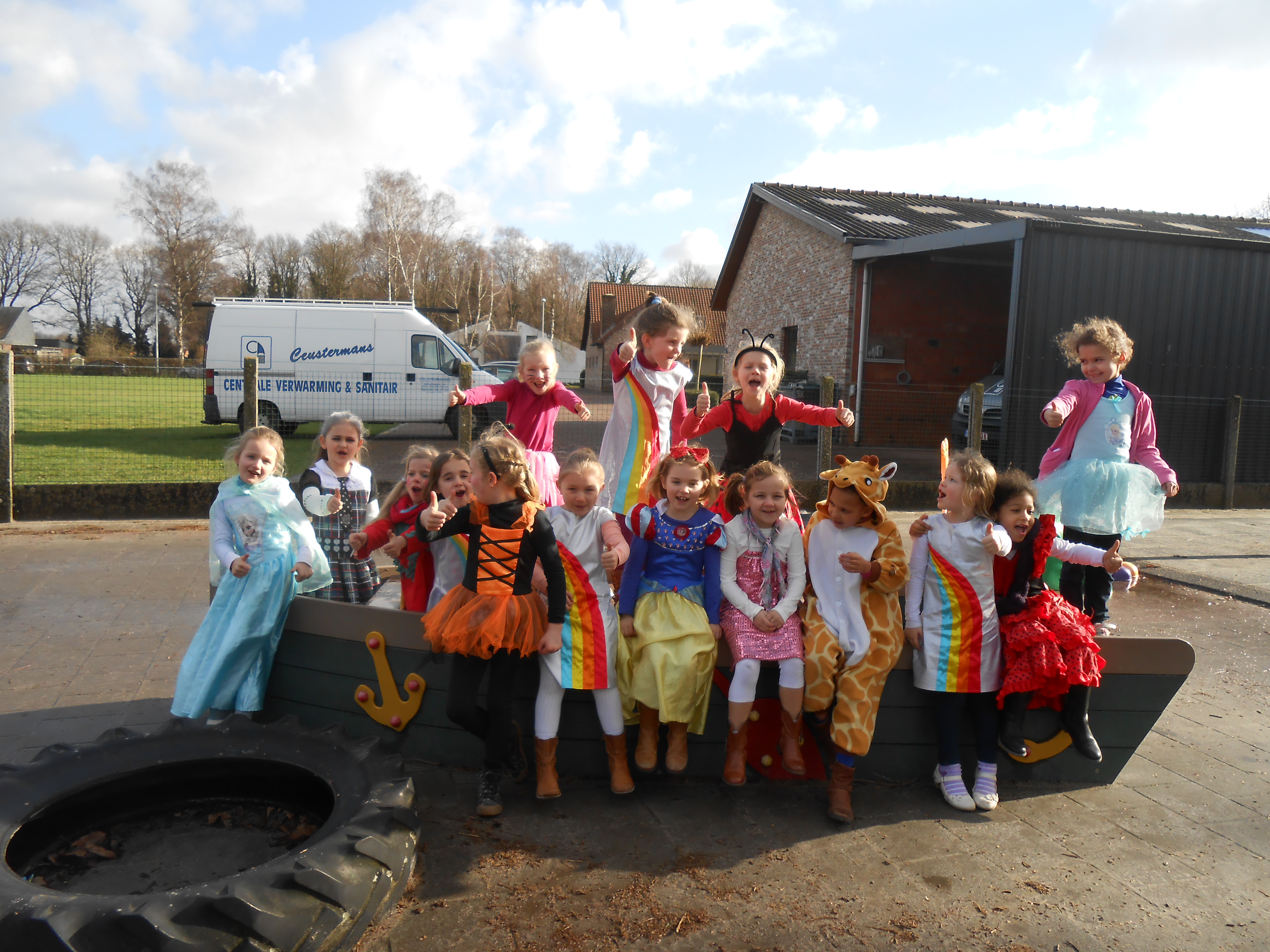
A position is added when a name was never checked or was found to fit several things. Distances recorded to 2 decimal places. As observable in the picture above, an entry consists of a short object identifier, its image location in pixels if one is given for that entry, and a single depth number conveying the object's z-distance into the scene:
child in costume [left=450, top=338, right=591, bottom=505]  4.21
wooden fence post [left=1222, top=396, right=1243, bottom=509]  11.24
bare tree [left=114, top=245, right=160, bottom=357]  61.00
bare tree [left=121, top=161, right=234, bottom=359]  46.34
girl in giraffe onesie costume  2.98
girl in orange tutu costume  2.91
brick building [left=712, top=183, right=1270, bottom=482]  11.35
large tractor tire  1.83
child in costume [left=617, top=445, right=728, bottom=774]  2.94
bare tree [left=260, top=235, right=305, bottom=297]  51.12
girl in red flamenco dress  3.02
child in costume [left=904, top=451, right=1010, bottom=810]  3.04
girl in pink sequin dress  2.99
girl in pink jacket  4.42
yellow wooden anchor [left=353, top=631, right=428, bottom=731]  3.08
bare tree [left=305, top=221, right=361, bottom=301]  40.94
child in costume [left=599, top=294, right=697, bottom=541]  4.05
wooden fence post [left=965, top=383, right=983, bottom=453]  9.35
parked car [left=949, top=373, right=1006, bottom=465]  11.14
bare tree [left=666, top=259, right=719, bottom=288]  61.41
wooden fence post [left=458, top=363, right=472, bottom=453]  8.72
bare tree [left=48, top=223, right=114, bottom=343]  61.78
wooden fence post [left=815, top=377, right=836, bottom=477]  9.35
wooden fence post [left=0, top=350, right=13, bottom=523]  7.95
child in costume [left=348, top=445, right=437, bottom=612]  3.42
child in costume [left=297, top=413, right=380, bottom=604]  3.94
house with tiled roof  41.03
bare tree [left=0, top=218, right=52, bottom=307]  60.81
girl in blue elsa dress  3.27
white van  14.52
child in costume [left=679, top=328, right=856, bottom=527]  3.98
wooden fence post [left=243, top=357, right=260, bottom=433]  8.45
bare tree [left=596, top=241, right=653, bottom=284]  62.62
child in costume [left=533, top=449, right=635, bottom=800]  2.98
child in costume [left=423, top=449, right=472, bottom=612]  3.52
